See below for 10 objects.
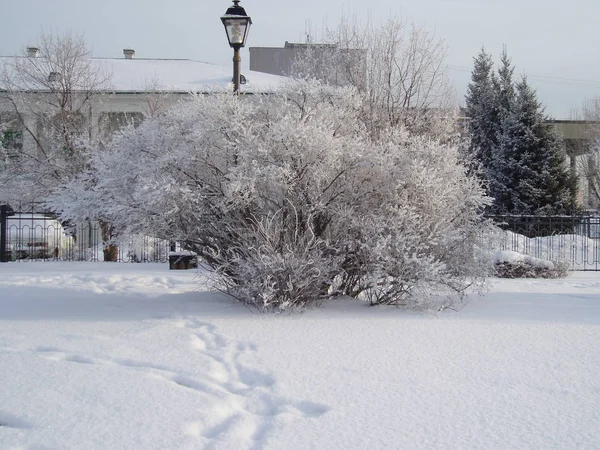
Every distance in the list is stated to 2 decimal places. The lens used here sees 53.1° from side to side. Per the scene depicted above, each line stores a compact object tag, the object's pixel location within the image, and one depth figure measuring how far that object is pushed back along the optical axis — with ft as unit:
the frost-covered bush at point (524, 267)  40.52
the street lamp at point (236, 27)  29.86
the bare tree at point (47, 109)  60.18
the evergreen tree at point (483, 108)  90.89
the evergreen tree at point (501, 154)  82.84
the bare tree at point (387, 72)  59.57
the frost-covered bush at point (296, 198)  23.15
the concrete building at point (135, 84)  70.49
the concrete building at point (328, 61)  61.31
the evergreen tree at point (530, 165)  79.30
